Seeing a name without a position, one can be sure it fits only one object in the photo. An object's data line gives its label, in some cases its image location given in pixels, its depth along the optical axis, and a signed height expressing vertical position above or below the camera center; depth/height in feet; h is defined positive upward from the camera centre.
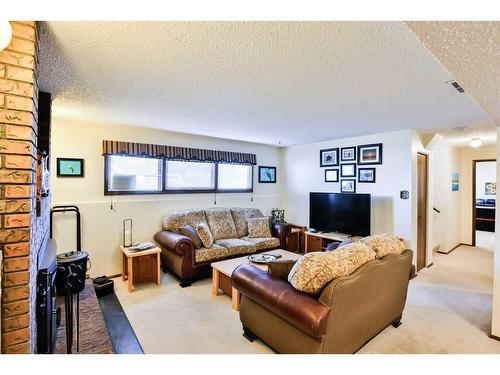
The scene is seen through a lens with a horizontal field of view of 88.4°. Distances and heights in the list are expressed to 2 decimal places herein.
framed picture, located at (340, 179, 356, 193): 15.07 +0.13
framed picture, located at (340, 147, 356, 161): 15.03 +2.06
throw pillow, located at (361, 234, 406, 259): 7.21 -1.65
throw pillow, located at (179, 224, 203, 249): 12.51 -2.31
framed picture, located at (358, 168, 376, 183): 14.19 +0.74
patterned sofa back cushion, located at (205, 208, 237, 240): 14.57 -2.05
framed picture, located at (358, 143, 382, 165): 13.82 +1.90
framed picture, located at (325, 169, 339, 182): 15.97 +0.83
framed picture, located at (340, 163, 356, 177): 15.04 +1.09
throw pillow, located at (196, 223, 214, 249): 12.61 -2.37
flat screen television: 13.60 -1.41
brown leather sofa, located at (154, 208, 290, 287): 11.64 -2.81
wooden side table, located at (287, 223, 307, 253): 16.97 -3.45
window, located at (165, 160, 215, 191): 14.67 +0.74
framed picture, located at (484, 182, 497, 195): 30.50 +0.01
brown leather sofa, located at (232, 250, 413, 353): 5.54 -2.87
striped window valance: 12.66 +2.01
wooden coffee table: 10.01 -3.53
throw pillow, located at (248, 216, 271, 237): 15.16 -2.37
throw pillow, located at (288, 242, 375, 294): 5.80 -1.86
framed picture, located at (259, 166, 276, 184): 18.72 +0.98
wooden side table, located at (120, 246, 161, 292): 11.15 -3.55
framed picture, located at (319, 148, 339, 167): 15.94 +1.96
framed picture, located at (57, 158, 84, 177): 11.58 +0.95
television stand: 14.38 -2.97
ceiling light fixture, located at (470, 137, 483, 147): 14.48 +2.63
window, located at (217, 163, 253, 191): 16.75 +0.77
